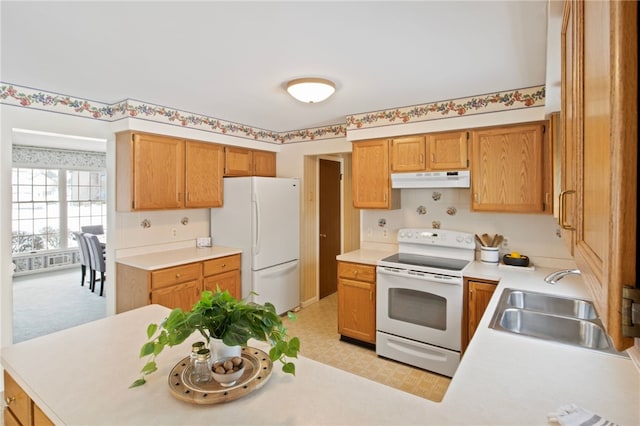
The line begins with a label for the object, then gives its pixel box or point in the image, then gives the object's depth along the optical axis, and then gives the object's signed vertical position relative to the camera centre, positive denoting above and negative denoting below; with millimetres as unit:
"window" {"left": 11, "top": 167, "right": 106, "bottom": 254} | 6043 +95
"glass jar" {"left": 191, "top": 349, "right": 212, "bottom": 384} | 1088 -515
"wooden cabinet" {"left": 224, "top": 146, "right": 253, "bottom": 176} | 4027 +603
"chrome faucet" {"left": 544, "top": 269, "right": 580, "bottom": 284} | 1603 -317
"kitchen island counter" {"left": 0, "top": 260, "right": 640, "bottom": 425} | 963 -583
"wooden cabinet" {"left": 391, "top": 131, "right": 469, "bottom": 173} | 3027 +552
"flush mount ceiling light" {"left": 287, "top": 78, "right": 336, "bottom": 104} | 2412 +900
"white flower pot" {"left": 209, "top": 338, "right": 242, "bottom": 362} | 1088 -458
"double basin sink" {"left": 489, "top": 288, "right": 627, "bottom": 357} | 1672 -588
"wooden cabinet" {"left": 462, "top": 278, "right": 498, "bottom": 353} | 2605 -717
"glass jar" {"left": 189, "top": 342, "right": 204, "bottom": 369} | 1103 -461
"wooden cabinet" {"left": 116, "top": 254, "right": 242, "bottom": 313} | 3031 -705
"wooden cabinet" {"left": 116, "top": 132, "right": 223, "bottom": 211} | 3121 +383
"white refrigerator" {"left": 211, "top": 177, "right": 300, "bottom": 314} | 3787 -252
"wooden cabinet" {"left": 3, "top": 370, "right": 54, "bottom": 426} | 1156 -731
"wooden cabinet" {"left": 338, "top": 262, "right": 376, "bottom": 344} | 3197 -885
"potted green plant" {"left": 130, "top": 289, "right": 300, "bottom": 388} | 1020 -362
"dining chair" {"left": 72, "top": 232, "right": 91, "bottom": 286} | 5180 -662
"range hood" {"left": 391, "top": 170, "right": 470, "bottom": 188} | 2961 +290
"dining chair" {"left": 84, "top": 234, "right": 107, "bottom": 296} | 4836 -664
